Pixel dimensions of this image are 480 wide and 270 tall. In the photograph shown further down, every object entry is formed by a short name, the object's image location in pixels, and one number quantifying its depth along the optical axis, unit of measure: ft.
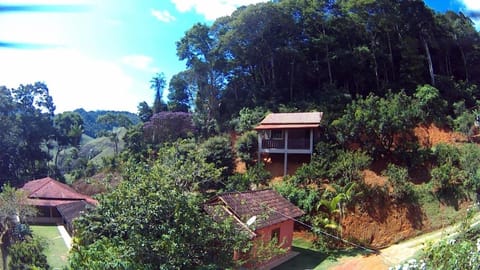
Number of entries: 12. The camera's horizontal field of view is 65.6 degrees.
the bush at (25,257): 36.11
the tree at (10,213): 42.42
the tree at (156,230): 30.42
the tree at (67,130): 124.88
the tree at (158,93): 113.70
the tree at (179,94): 110.73
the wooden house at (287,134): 70.59
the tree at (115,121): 120.57
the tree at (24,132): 108.88
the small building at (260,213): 42.01
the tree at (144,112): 113.80
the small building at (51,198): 78.18
